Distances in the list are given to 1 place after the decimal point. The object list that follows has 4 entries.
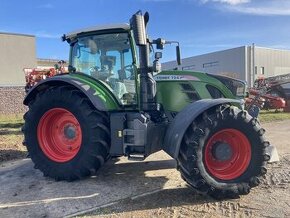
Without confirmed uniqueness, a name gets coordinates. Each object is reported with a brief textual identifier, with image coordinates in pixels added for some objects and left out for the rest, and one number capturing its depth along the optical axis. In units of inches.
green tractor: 126.0
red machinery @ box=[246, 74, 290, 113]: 391.2
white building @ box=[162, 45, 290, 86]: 972.1
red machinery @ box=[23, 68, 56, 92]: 371.4
